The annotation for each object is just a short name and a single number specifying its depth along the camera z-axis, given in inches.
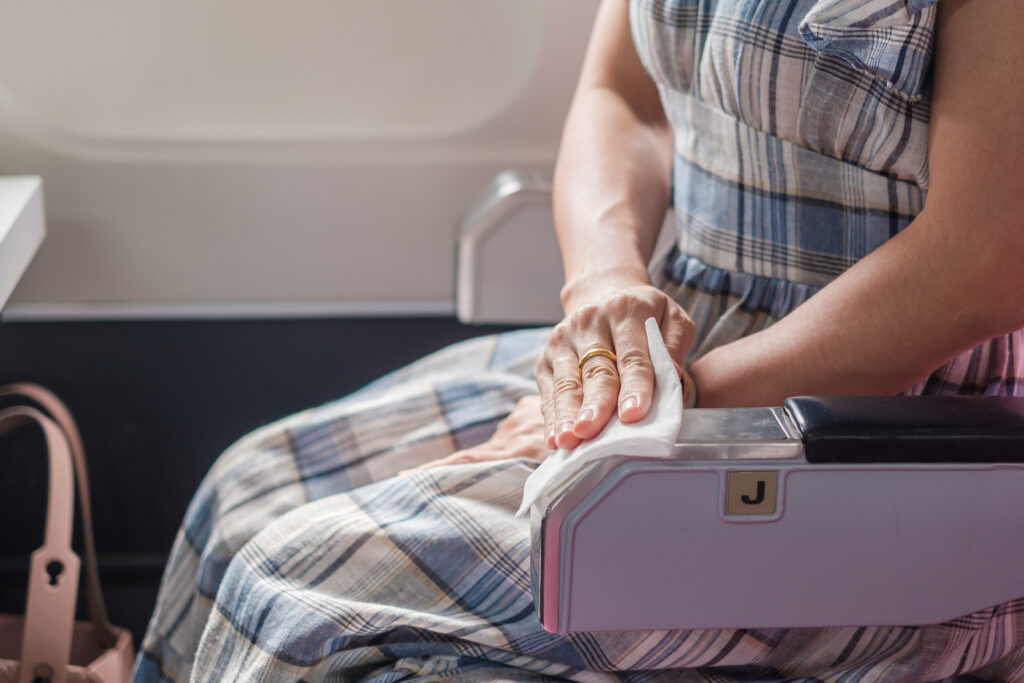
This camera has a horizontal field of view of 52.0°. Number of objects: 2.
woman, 27.9
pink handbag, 45.8
